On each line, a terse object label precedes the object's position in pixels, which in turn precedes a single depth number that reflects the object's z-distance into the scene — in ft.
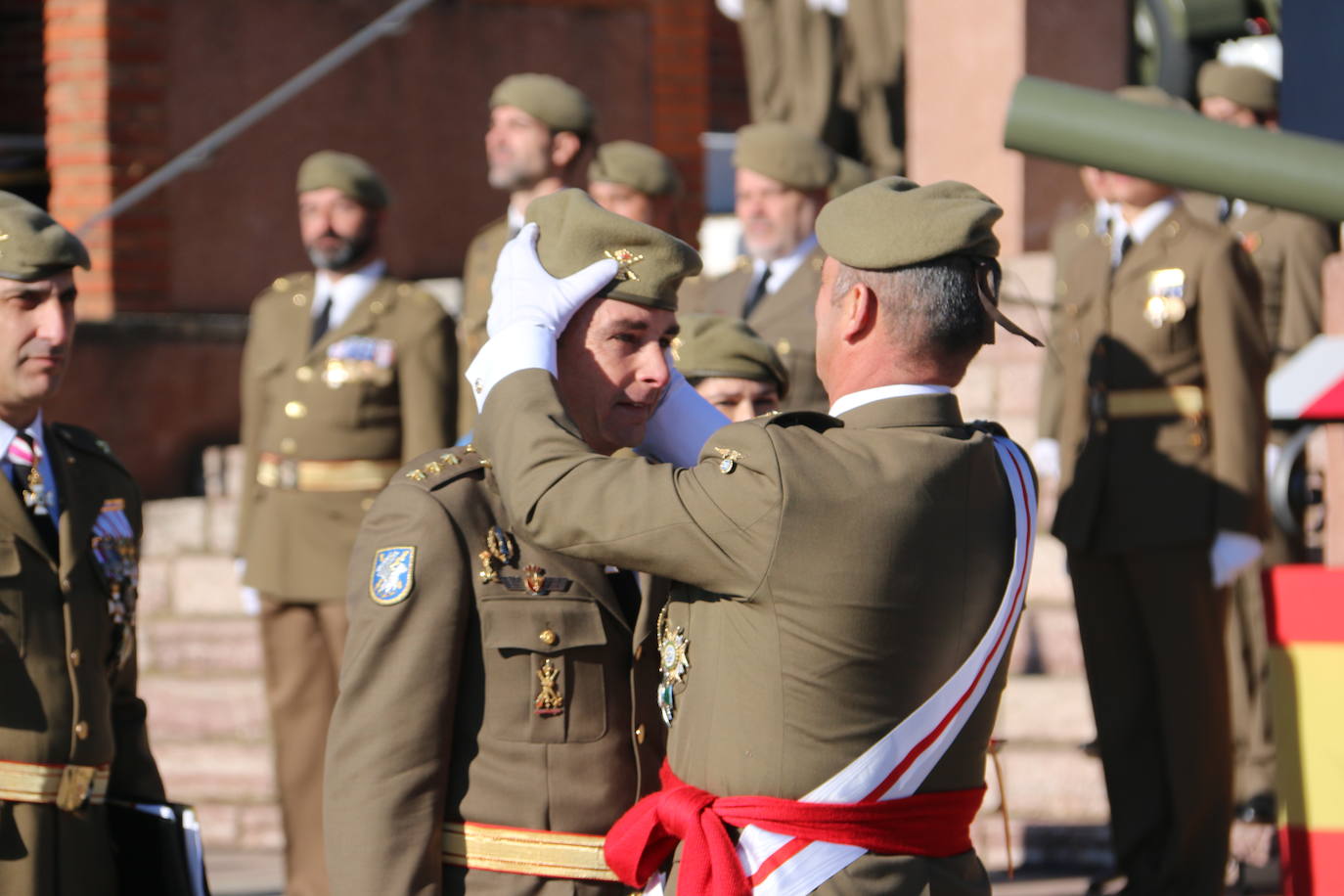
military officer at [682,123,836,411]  41.52
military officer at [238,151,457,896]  42.45
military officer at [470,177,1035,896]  17.40
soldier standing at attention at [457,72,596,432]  43.88
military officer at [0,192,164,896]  22.59
